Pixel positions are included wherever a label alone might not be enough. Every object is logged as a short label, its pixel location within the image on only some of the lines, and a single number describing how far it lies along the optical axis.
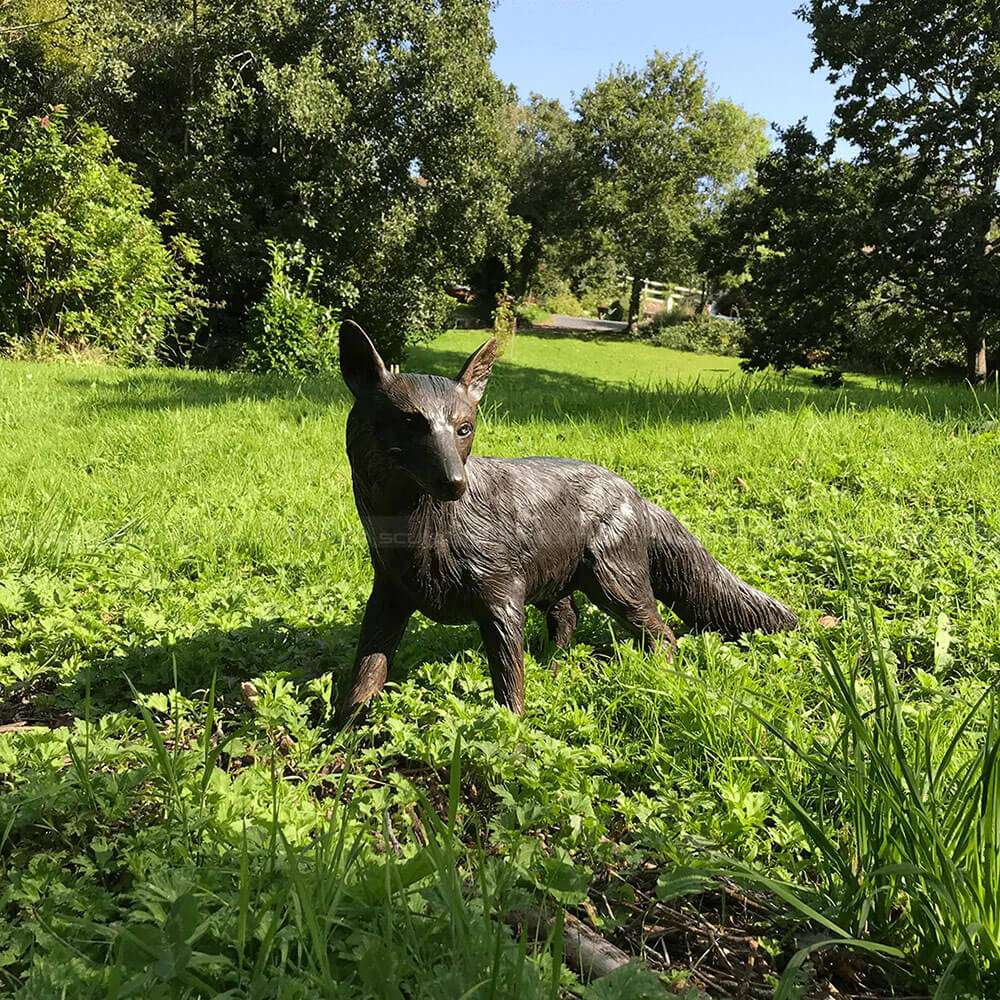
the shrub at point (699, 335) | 32.84
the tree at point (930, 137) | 12.21
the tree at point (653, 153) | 32.56
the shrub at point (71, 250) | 12.49
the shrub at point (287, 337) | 11.58
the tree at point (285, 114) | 16.31
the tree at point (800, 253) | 13.49
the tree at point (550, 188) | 32.88
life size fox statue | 2.30
